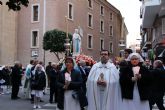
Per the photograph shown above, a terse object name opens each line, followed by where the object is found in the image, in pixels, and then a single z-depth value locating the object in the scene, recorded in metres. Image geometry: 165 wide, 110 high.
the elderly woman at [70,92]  4.37
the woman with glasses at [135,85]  4.16
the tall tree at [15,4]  4.57
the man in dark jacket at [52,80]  8.67
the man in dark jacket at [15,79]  9.91
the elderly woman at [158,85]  6.08
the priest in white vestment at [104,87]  4.36
